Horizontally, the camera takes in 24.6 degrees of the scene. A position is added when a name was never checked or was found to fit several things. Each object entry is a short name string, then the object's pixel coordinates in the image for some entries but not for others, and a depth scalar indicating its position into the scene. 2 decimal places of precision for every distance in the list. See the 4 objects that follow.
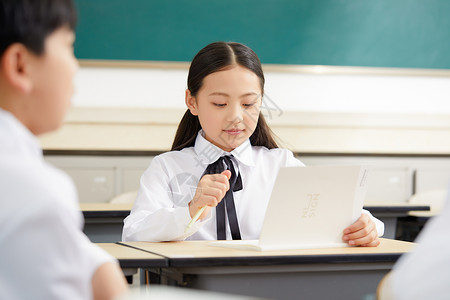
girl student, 1.83
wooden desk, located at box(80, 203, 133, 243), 2.11
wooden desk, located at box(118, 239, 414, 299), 1.51
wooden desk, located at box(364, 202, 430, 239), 2.26
